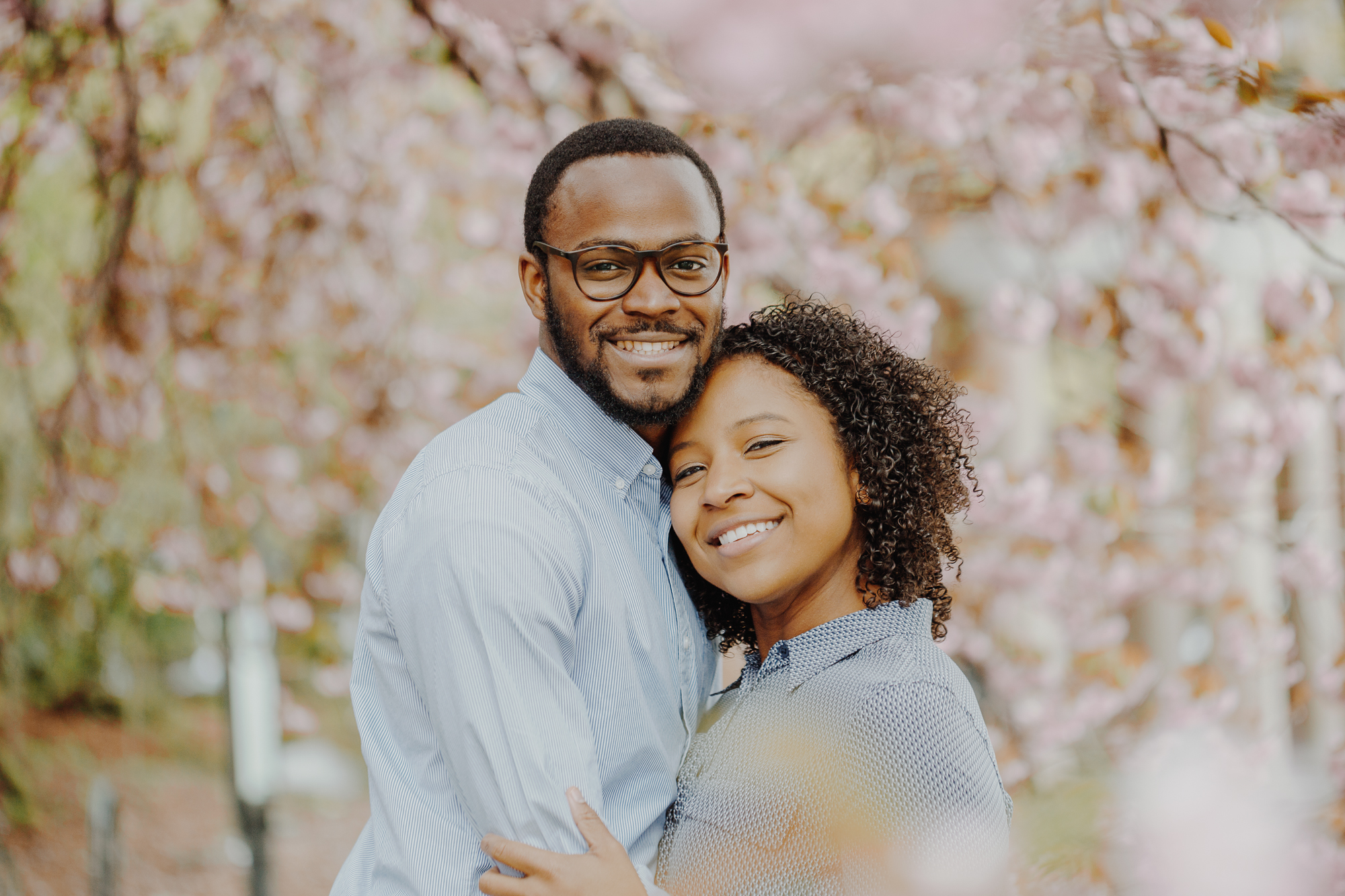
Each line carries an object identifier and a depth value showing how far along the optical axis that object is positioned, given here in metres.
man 1.42
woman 1.49
